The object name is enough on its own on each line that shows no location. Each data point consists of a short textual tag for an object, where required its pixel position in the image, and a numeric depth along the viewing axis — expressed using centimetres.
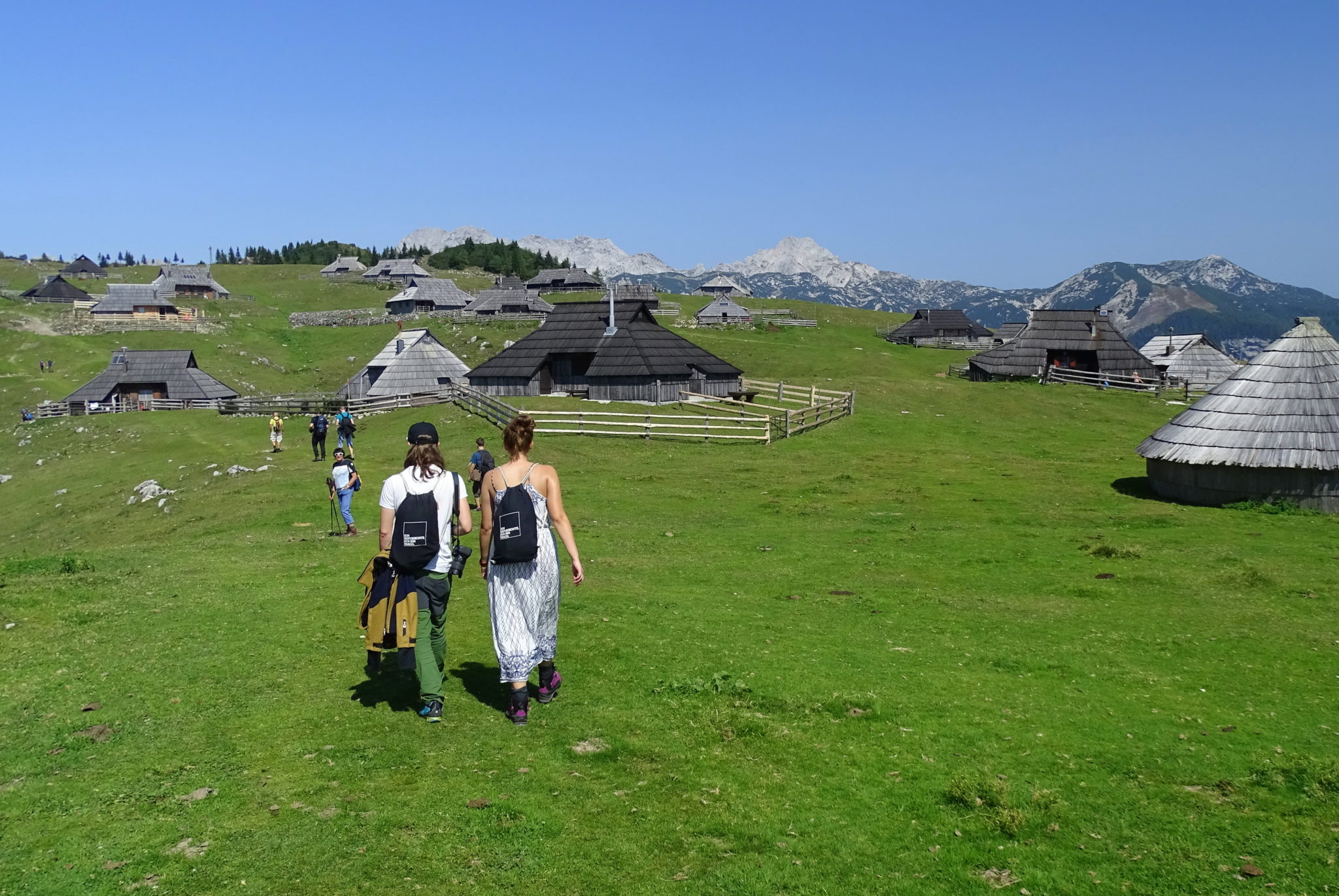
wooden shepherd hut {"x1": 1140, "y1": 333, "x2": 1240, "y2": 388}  7450
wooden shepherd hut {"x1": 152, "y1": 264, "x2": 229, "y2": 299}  11862
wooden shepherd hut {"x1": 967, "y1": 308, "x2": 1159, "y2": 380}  6506
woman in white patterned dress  909
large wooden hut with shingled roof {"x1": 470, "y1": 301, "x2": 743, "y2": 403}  4953
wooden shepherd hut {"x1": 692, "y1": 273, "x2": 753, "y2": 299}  14700
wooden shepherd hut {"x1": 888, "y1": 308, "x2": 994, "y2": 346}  10569
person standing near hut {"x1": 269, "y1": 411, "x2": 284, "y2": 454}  4141
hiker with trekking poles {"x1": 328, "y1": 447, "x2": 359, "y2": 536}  2078
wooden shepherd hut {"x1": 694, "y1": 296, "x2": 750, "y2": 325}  10656
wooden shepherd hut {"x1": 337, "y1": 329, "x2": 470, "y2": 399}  5981
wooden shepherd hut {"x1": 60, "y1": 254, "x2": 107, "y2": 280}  15025
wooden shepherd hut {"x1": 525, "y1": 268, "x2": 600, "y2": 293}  13575
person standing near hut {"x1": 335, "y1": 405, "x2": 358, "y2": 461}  3559
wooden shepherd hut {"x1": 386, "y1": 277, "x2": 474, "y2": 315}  11312
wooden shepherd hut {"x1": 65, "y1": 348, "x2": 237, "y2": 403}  6606
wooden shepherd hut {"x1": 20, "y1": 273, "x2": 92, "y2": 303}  11619
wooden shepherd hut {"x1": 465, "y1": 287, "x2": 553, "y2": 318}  10412
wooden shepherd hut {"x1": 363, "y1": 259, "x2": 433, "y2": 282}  14488
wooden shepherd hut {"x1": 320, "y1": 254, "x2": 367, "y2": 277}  15388
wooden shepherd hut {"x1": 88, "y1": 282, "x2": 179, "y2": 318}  9538
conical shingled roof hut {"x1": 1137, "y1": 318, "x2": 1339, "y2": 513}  2339
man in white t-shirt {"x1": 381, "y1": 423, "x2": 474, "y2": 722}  910
